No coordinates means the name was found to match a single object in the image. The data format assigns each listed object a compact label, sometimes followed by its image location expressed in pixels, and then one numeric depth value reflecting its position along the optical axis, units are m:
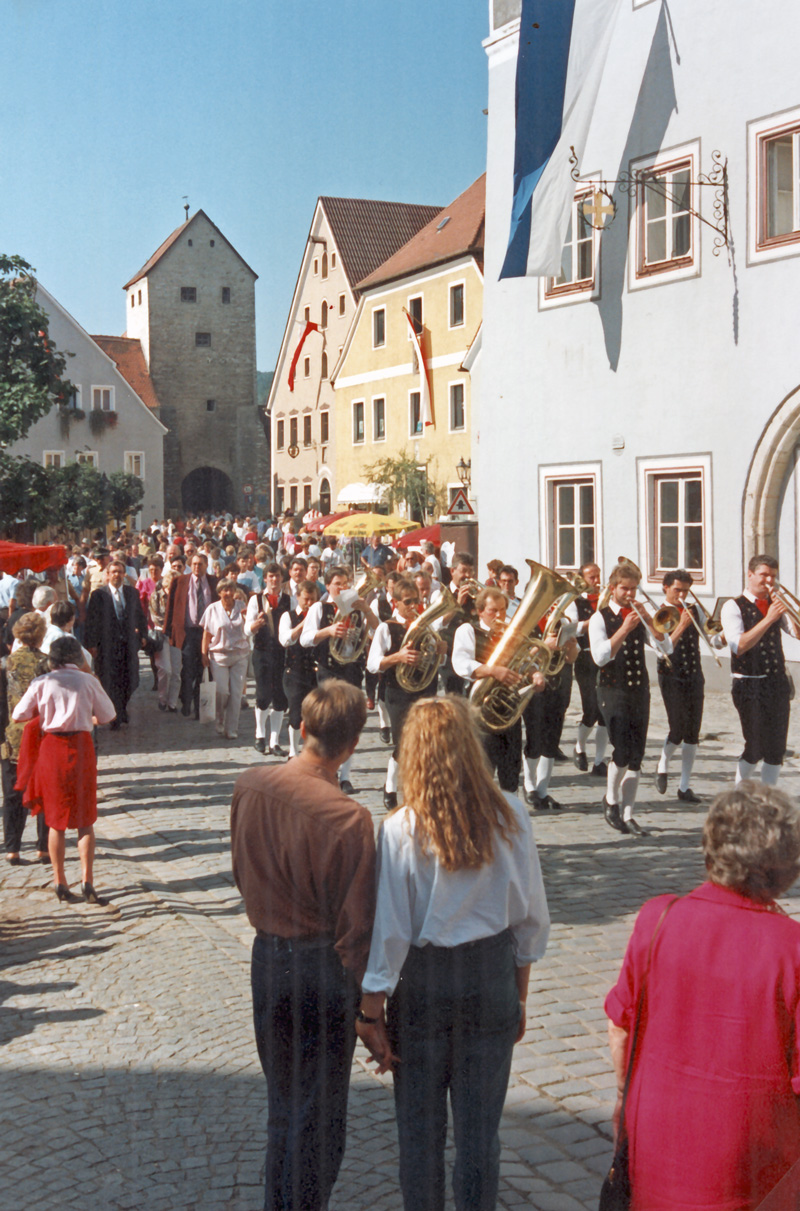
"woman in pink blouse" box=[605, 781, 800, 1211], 2.85
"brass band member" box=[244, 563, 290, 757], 13.00
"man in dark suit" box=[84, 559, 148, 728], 14.75
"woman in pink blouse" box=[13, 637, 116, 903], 7.93
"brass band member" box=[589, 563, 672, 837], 9.60
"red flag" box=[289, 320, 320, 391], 51.40
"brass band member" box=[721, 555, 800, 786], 9.56
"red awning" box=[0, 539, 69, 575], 14.62
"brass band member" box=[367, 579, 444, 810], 10.41
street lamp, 38.49
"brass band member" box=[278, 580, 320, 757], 11.72
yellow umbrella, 29.86
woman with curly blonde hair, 3.54
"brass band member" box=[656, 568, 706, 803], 10.59
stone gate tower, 68.94
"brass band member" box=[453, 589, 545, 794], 9.18
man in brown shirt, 3.75
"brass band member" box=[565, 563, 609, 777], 11.84
